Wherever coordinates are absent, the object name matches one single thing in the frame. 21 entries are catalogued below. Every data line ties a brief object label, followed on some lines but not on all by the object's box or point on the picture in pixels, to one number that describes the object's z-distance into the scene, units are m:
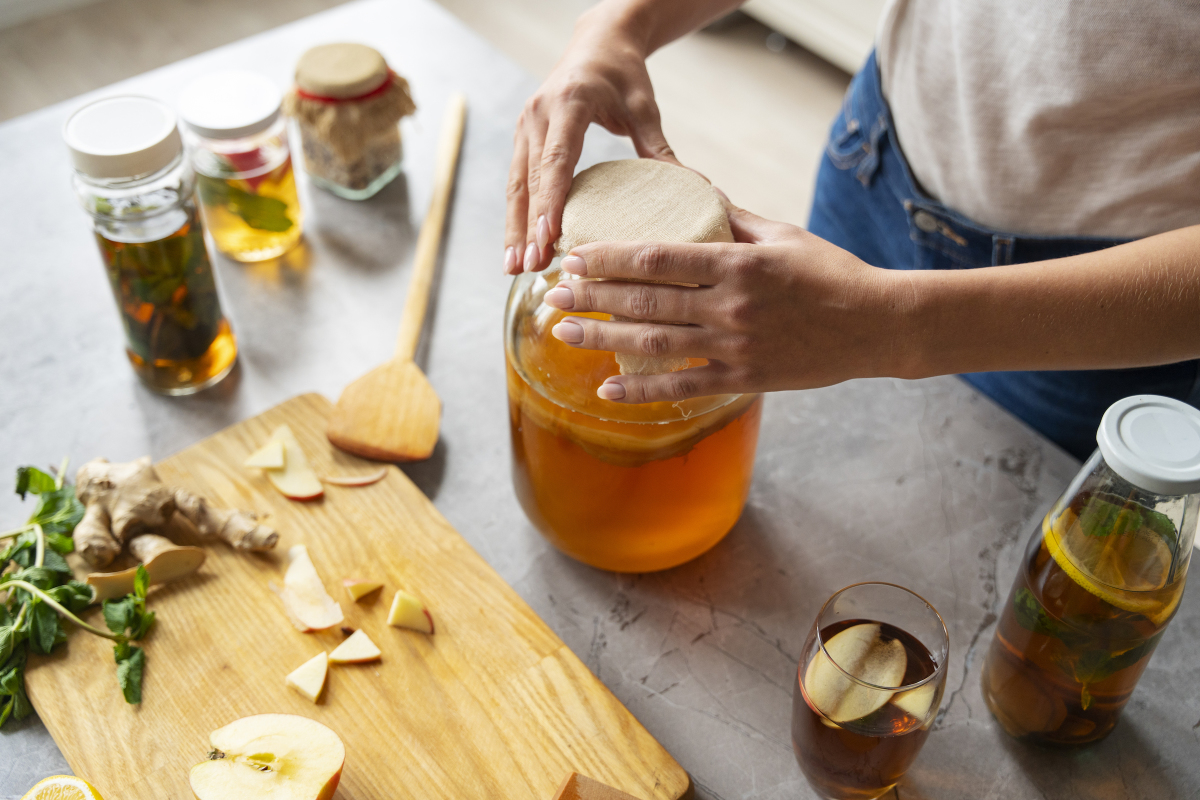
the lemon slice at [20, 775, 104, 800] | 0.63
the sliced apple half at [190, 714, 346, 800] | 0.61
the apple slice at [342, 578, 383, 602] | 0.77
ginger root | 0.78
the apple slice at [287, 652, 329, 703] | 0.70
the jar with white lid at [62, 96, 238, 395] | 0.79
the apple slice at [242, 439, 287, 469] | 0.86
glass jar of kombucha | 0.69
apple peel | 0.86
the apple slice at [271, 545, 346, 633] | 0.75
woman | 0.62
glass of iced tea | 0.57
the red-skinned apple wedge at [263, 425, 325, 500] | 0.85
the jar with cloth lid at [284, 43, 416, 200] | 1.05
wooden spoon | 0.88
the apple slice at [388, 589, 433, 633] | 0.75
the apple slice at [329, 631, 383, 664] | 0.72
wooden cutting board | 0.67
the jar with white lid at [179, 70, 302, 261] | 0.98
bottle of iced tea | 0.54
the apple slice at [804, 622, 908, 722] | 0.57
